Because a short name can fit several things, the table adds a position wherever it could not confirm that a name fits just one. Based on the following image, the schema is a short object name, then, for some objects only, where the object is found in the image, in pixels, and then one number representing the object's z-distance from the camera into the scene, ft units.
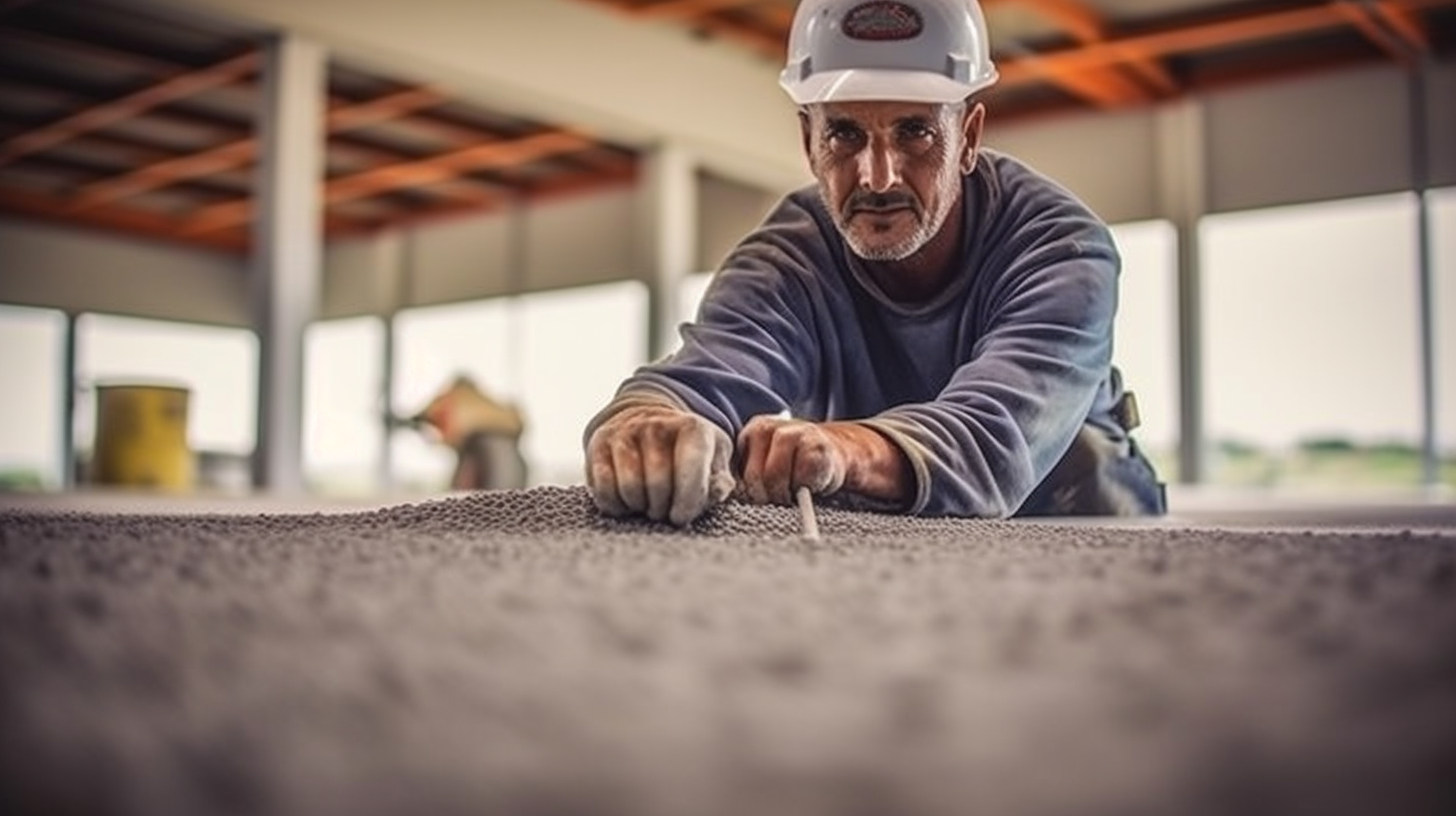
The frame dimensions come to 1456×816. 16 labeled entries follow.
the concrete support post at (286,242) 17.03
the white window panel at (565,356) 31.65
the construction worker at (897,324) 4.21
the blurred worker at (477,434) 18.90
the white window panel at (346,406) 35.70
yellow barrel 17.16
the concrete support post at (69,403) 34.04
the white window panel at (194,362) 37.14
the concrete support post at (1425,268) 21.70
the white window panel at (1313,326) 22.24
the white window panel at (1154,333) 23.94
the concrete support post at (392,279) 37.93
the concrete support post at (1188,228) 23.62
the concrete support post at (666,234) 23.49
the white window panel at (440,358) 35.17
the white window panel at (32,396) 34.63
